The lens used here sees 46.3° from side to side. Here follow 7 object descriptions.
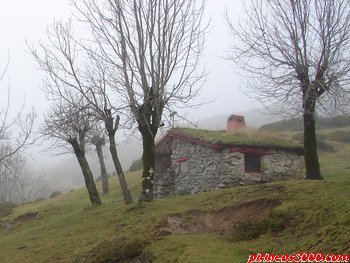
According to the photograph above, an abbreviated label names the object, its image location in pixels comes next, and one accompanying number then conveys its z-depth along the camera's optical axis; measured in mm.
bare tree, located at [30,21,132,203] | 18141
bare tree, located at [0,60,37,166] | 16778
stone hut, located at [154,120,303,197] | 21703
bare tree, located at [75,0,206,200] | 16344
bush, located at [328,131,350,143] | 40781
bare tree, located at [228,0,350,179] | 14789
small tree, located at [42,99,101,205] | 20859
